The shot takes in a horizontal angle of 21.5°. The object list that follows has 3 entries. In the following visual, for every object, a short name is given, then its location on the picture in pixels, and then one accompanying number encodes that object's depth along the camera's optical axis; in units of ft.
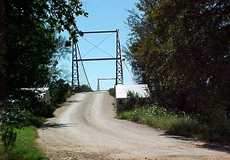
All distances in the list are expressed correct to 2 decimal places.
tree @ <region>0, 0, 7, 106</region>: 43.39
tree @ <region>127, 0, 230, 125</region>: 104.88
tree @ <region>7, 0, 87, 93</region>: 48.57
